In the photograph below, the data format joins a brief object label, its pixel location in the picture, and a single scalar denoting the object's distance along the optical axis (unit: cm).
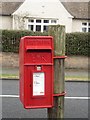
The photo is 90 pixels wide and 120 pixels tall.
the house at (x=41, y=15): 1748
